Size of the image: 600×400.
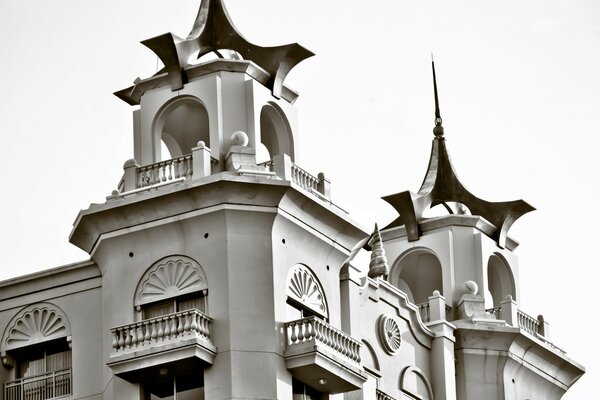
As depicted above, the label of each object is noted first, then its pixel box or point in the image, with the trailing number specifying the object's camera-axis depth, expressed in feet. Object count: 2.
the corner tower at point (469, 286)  244.01
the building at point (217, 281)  210.79
